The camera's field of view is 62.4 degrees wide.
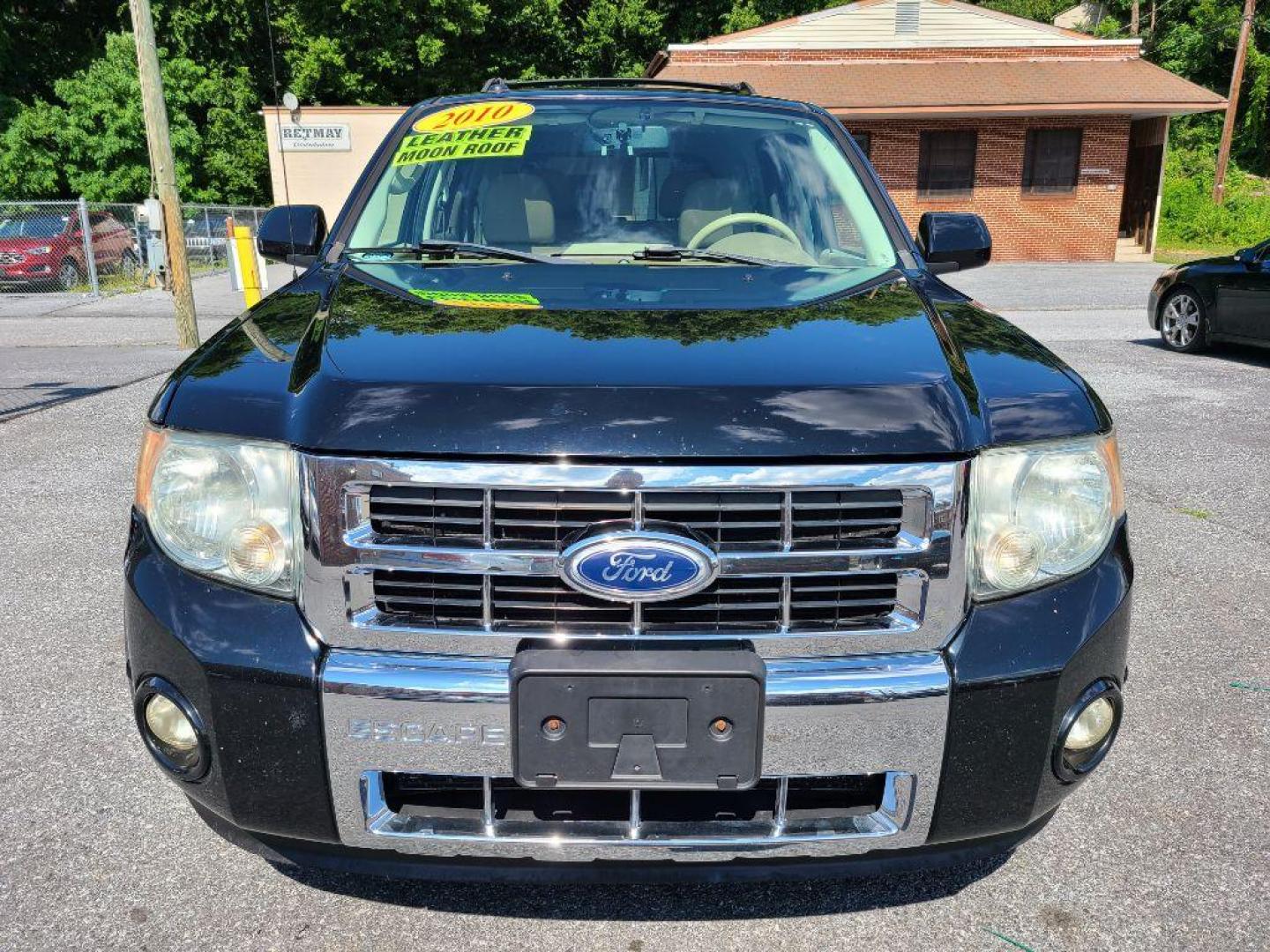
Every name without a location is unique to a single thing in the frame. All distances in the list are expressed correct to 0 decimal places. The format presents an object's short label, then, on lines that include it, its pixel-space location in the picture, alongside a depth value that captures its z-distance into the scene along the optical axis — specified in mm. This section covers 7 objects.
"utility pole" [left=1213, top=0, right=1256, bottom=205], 31922
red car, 17906
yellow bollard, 11317
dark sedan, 9859
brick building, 25031
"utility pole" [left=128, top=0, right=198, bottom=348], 10578
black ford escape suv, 1767
